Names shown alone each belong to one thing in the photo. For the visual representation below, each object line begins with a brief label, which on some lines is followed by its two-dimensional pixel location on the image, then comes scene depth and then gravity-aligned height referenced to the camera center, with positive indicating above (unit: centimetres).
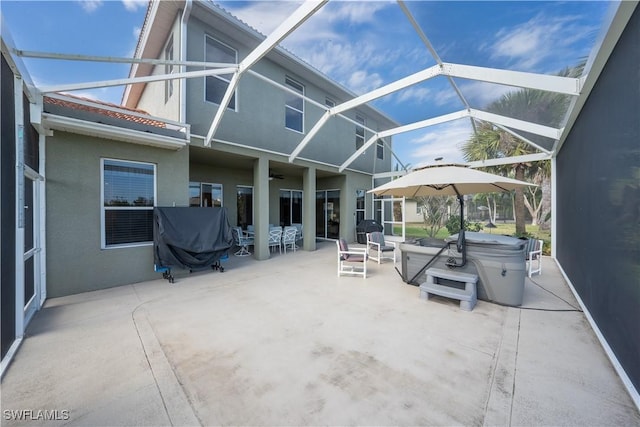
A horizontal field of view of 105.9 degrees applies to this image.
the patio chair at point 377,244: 734 -99
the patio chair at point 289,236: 918 -88
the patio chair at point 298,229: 1073 -75
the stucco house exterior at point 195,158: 469 +158
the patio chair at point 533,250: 581 -98
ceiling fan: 1035 +173
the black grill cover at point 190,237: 538 -56
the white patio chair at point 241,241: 857 -101
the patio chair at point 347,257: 592 -115
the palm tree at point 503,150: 961 +251
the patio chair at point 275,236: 885 -85
